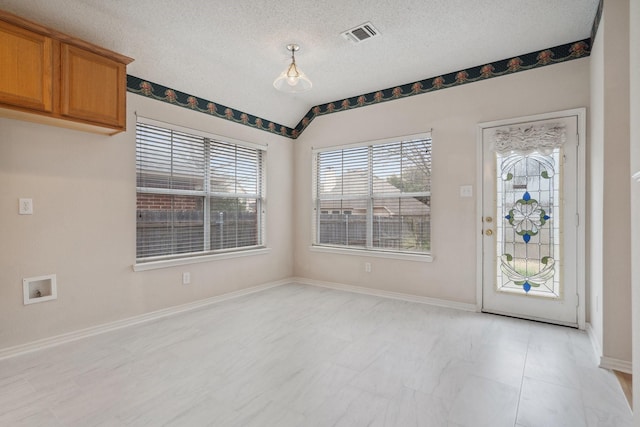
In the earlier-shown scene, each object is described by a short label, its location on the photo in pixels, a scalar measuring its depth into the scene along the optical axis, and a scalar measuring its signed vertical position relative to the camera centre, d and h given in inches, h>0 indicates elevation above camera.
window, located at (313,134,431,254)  166.1 +9.4
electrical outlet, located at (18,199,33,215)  105.4 +1.5
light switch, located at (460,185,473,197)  149.6 +10.4
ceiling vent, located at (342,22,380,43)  115.9 +66.1
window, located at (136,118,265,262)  139.6 +9.2
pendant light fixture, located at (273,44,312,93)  121.0 +48.9
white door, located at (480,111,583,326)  129.1 -2.6
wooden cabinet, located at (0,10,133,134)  92.3 +41.8
